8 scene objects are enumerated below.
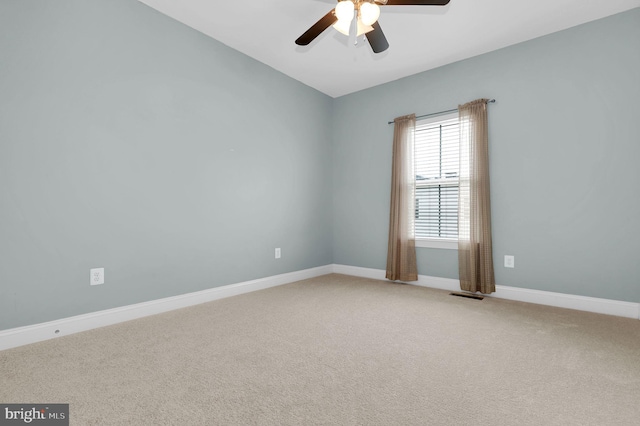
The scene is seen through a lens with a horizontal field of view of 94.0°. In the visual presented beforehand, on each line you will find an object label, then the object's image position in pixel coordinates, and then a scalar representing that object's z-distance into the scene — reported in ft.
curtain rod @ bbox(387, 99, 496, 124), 11.28
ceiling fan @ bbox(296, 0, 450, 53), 6.37
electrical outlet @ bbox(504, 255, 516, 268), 10.00
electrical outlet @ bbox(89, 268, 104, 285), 7.23
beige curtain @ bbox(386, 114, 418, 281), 11.99
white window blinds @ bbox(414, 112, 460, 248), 11.41
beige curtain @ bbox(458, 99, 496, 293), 10.26
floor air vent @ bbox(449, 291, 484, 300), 10.11
